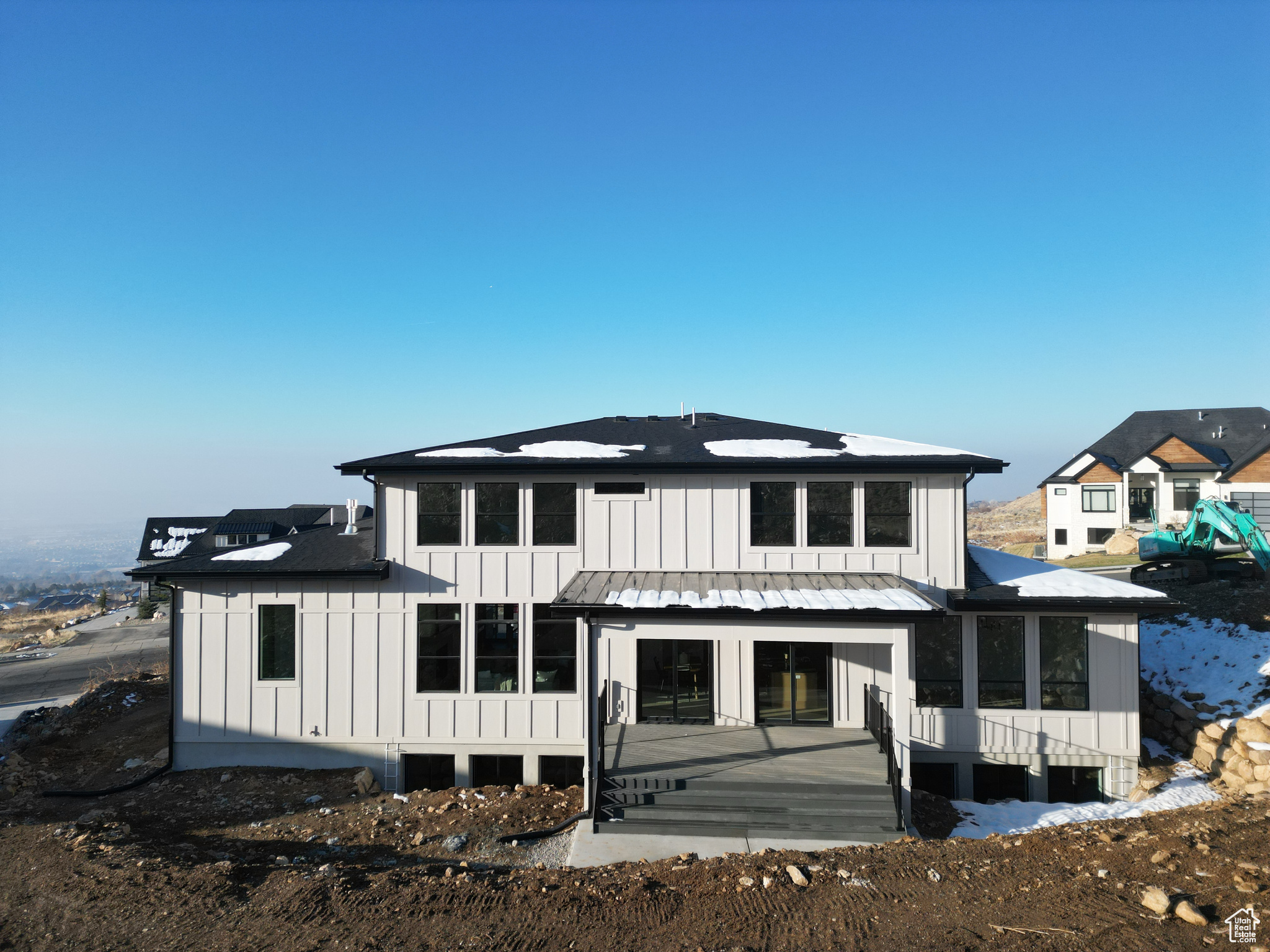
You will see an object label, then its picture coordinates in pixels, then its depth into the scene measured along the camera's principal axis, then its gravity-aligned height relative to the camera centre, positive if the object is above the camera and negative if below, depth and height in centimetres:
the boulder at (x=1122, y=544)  3472 -366
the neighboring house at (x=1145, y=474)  3559 +7
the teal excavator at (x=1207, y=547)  1997 -235
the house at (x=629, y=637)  1125 -281
